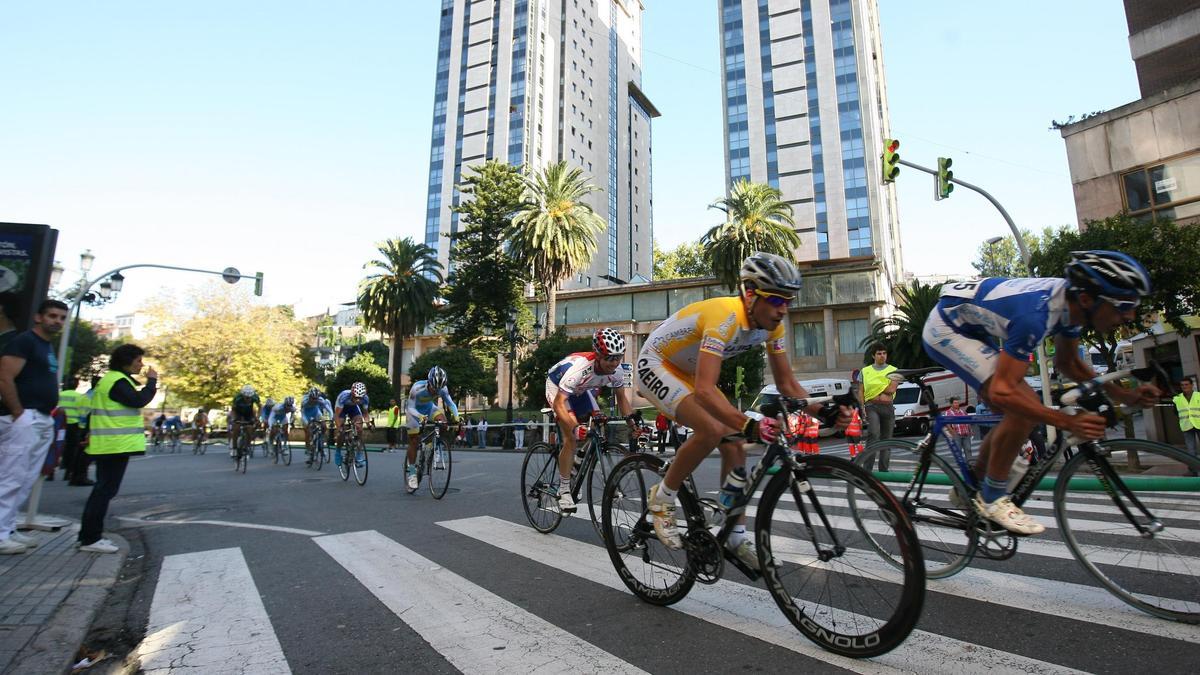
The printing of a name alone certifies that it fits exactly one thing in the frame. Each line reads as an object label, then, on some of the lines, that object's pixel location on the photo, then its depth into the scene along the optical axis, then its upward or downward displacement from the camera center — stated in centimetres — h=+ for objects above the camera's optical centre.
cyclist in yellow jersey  332 +27
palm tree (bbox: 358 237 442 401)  4716 +992
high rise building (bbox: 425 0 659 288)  7925 +4423
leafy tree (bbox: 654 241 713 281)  7181 +1948
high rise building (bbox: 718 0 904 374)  6431 +3270
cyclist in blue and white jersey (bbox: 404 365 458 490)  920 +31
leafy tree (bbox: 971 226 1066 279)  6662 +1833
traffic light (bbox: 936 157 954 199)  1475 +588
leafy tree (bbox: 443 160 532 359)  4862 +1239
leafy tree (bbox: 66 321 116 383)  4731 +584
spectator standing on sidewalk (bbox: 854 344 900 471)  980 +40
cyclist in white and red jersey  571 +36
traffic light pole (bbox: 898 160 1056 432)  1309 +428
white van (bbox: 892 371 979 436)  2791 +117
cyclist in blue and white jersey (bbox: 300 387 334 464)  1511 +42
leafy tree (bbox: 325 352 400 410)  4619 +351
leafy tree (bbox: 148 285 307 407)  4731 +586
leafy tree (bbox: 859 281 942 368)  3462 +526
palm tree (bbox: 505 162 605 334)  4122 +1331
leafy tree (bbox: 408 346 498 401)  4053 +358
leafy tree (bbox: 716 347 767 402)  3653 +298
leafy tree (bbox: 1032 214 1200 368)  1218 +323
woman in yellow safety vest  544 -12
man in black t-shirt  520 +15
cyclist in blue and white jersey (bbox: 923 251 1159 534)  313 +50
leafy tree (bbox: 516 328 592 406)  3597 +363
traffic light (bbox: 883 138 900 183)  1434 +615
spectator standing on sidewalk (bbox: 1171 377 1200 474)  1242 +27
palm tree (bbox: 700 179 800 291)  4331 +1366
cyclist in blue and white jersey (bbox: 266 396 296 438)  1752 +34
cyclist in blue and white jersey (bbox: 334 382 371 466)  1249 +38
